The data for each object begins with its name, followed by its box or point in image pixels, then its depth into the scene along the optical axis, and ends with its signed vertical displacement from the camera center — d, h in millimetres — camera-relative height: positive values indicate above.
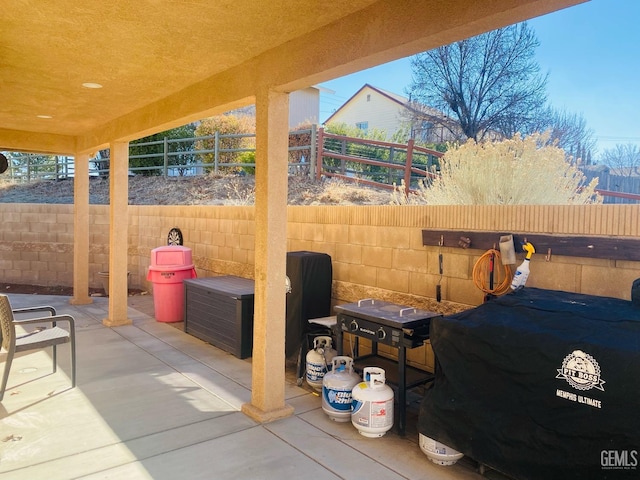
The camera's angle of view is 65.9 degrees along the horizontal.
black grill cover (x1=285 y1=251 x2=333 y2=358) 4828 -732
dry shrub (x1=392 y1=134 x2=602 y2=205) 4841 +482
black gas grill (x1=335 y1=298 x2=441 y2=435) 3490 -794
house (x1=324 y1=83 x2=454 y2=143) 25223 +6119
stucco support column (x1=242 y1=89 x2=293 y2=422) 3799 -292
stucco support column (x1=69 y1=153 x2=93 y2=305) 8289 -276
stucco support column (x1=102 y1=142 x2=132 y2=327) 6781 -233
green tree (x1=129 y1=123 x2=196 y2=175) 15492 +2112
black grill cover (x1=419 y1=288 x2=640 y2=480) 2359 -872
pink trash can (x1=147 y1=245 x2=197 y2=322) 7000 -867
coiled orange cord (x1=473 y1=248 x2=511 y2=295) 3650 -393
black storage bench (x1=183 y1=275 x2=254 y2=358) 5465 -1111
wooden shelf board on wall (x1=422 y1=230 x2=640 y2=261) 3068 -140
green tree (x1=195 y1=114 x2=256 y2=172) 14500 +2413
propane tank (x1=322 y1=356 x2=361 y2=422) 3736 -1308
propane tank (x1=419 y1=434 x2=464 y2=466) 3141 -1477
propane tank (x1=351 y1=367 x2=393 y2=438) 3473 -1313
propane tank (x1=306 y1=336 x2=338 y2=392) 4367 -1285
